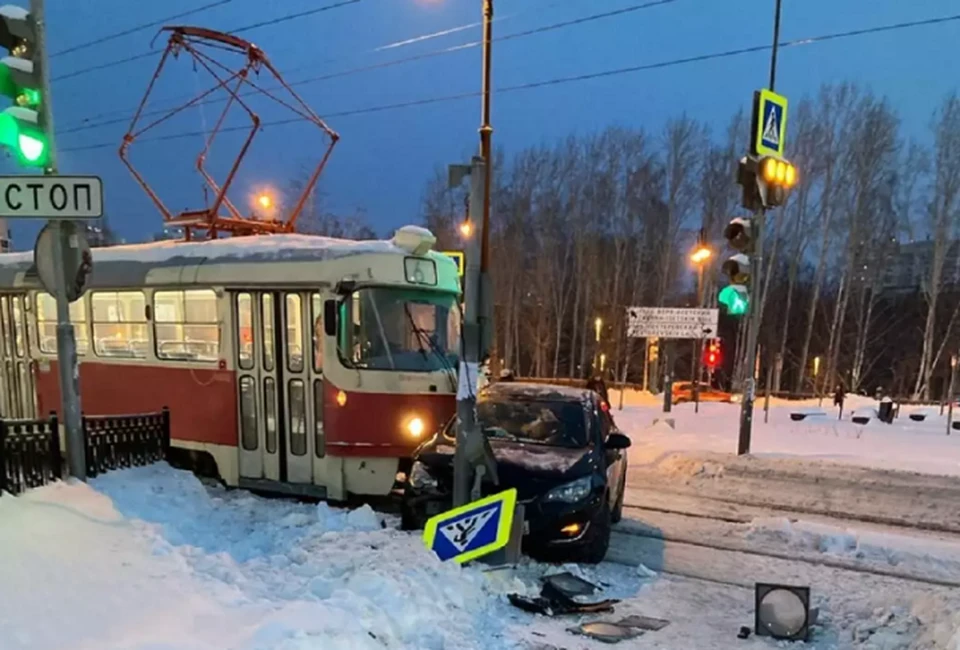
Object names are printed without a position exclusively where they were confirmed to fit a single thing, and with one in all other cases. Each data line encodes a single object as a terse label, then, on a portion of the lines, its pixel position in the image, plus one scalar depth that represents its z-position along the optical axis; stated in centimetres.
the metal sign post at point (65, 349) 684
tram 818
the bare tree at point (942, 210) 3328
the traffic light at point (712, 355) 2403
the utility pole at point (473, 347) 627
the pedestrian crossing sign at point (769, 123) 1138
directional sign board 1622
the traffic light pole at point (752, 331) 1170
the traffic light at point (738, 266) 1166
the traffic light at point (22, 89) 661
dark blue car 641
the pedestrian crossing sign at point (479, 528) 568
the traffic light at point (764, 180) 1141
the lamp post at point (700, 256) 1994
